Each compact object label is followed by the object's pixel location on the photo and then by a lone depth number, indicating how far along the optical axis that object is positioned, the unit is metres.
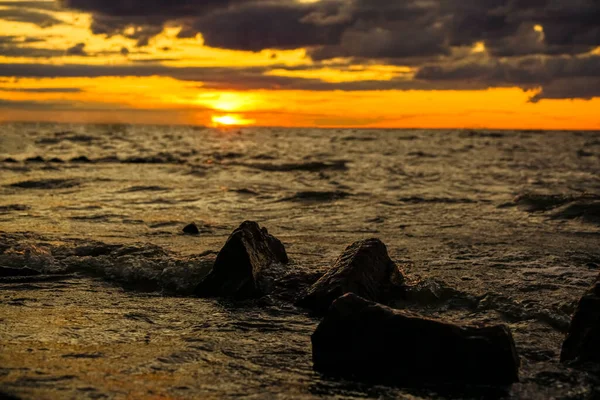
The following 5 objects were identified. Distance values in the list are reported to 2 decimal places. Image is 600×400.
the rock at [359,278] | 5.90
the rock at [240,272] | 6.48
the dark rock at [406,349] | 4.22
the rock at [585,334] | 4.51
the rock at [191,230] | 10.74
